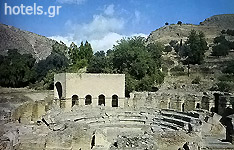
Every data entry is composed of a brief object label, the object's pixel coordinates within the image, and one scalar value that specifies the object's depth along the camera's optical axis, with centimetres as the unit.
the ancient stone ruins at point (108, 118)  1013
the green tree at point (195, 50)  4406
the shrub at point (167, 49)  5906
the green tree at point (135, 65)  2892
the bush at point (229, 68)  3447
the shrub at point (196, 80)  3536
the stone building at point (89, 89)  2262
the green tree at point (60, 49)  5355
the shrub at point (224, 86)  2720
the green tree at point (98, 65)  3145
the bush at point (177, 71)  4117
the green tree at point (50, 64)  4303
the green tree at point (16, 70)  3544
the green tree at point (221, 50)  4453
